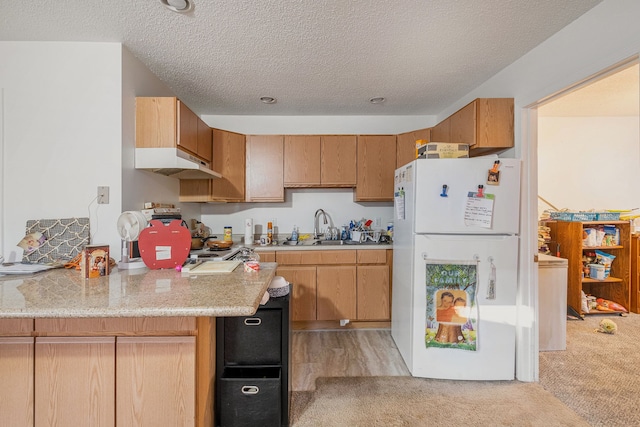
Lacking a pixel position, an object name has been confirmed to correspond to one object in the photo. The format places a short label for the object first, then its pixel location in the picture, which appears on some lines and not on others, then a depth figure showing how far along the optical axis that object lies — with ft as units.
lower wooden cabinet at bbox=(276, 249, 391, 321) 8.74
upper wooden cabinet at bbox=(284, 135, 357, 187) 9.64
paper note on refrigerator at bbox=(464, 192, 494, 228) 5.97
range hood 6.41
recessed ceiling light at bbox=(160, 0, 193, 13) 4.61
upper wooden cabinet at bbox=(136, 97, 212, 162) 6.43
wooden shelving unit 9.66
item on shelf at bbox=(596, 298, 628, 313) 9.87
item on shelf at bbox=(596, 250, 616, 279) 10.03
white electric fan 5.05
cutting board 4.60
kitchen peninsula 3.61
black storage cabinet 4.46
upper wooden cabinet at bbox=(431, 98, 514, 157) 6.62
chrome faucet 10.42
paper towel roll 9.59
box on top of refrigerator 6.55
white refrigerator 6.07
